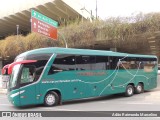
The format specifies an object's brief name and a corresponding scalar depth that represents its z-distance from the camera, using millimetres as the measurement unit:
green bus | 14367
